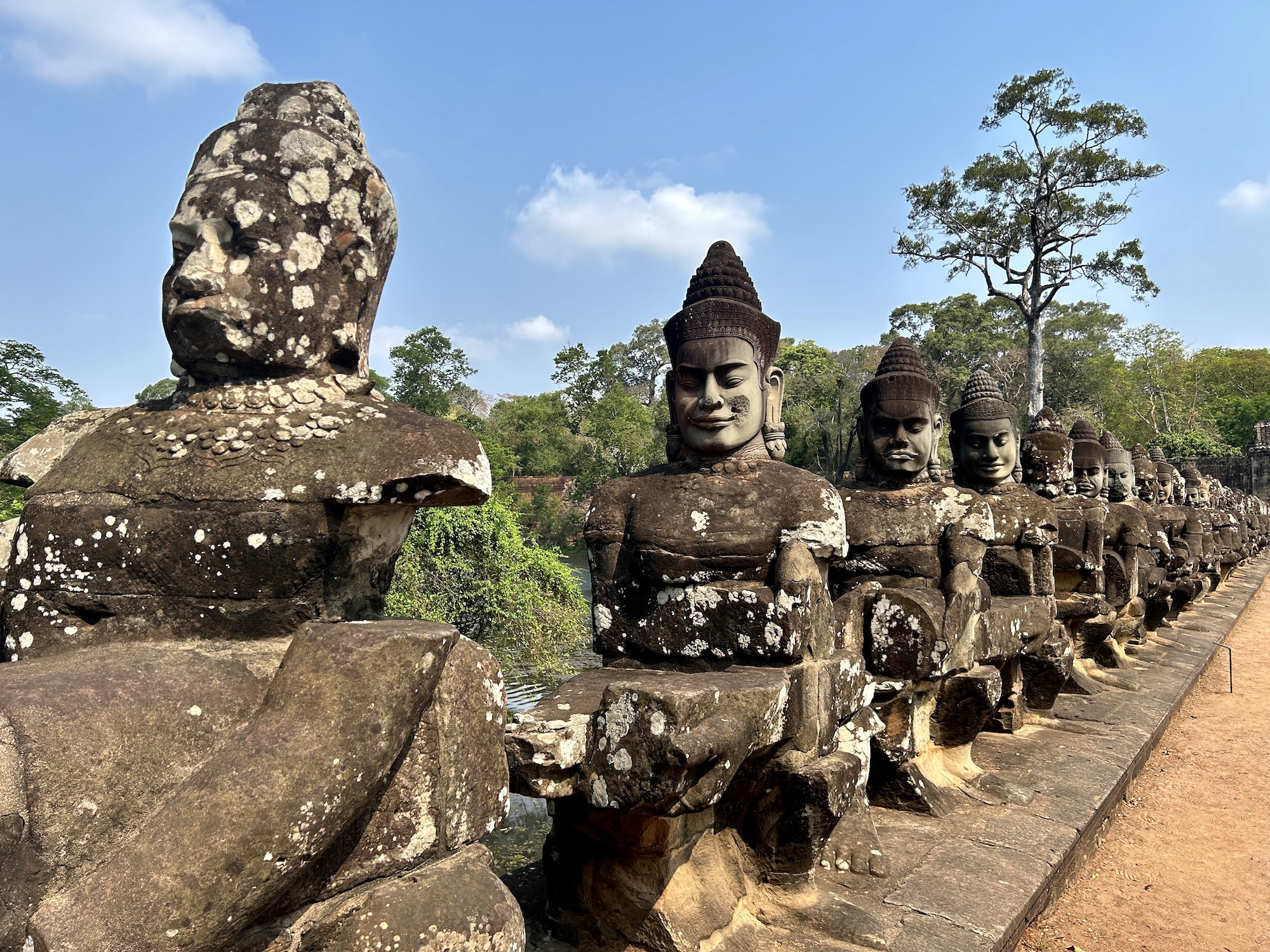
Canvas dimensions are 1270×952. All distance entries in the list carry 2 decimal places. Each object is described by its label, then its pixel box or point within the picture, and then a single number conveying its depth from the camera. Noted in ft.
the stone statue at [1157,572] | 32.94
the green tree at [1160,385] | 153.38
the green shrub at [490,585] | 35.78
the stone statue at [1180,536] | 41.04
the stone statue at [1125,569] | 29.09
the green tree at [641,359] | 186.80
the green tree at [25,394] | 47.19
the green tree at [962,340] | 121.80
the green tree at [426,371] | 104.78
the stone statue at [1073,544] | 24.72
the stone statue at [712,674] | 8.51
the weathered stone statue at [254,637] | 5.37
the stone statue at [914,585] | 13.80
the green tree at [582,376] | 138.31
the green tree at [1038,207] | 75.00
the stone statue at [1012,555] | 18.44
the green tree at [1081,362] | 140.77
